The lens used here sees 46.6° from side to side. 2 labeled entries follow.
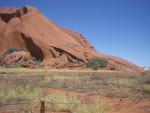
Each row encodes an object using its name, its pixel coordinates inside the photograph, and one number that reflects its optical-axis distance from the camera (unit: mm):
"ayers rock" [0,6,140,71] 33775
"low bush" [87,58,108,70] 31643
